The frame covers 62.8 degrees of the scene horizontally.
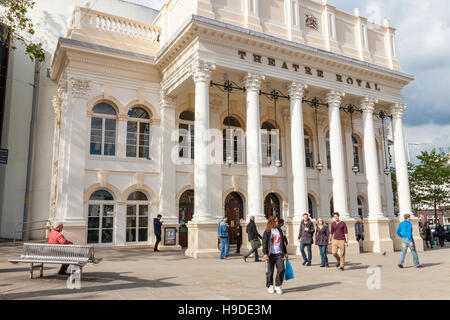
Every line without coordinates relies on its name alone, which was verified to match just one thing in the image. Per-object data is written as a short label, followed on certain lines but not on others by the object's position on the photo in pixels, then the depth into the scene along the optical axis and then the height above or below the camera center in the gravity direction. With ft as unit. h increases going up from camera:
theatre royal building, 50.24 +16.86
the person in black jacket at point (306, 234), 37.96 -1.49
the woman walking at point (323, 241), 36.40 -2.13
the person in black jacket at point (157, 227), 51.06 -0.76
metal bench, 26.02 -2.21
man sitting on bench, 27.76 -1.04
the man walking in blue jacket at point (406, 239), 35.27 -1.97
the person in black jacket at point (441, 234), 67.85 -2.97
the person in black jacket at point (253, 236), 40.86 -1.81
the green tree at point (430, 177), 103.91 +11.67
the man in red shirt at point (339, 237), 34.04 -1.65
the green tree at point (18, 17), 35.09 +19.79
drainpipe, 61.46 +11.18
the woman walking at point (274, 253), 22.09 -1.99
